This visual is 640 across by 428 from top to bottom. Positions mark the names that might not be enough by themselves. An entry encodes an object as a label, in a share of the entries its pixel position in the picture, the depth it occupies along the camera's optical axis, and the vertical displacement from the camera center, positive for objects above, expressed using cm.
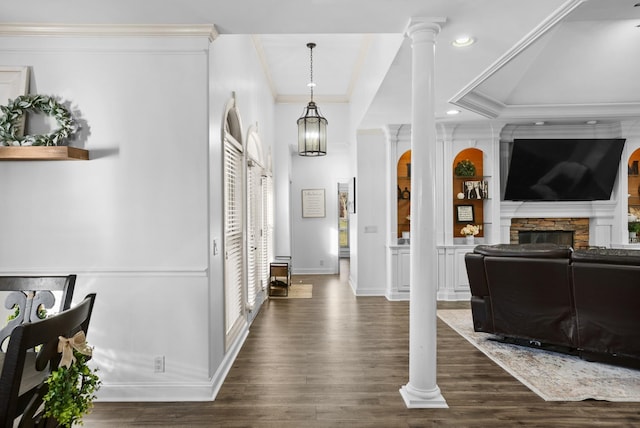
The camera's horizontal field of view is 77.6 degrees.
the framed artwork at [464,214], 633 +10
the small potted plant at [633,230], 616 -17
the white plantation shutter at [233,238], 366 -17
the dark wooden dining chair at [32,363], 118 -45
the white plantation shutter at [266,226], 615 -8
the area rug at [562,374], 293 -127
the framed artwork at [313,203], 918 +42
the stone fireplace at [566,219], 620 +1
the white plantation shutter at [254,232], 487 -15
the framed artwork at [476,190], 625 +48
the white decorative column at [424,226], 278 -4
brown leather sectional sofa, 326 -71
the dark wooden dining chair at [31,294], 199 -36
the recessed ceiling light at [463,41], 305 +140
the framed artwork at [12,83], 283 +100
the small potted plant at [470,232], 616 -18
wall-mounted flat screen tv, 604 +78
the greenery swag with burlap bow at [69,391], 133 -58
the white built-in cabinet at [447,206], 616 +23
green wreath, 271 +72
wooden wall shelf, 263 +47
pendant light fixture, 574 +126
